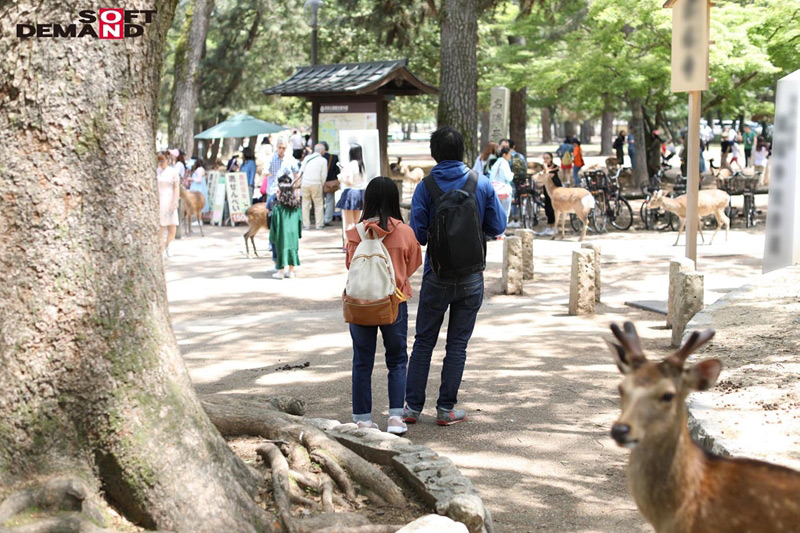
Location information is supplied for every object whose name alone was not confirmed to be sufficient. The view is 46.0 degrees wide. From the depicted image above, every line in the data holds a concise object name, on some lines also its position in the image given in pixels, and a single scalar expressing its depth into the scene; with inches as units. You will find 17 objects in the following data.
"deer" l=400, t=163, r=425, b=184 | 1128.8
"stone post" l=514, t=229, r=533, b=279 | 536.1
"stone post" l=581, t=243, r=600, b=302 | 457.0
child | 556.1
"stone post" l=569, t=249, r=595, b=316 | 441.1
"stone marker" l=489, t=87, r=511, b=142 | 840.3
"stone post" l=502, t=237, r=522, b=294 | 496.4
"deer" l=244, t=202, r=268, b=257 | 655.1
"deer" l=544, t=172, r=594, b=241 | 719.7
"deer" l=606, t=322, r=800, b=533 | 125.2
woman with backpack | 255.3
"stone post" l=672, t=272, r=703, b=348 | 372.2
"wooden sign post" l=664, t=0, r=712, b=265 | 416.5
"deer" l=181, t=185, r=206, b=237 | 821.9
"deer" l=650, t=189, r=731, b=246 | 692.1
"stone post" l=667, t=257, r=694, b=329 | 383.2
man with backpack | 260.7
